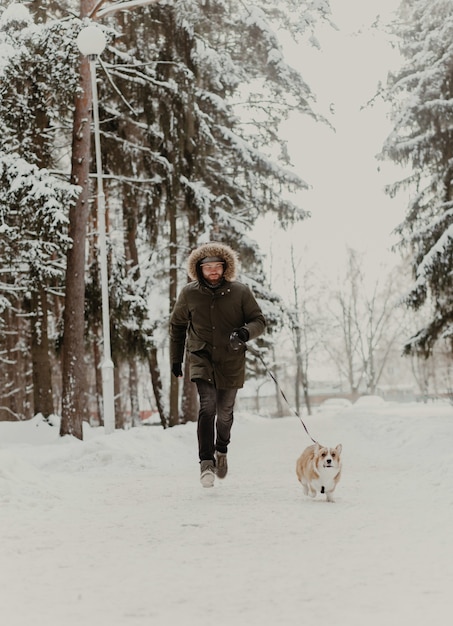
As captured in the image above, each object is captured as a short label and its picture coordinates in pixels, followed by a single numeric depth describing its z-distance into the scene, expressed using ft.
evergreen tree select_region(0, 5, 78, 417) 37.01
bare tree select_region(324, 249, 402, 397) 154.92
